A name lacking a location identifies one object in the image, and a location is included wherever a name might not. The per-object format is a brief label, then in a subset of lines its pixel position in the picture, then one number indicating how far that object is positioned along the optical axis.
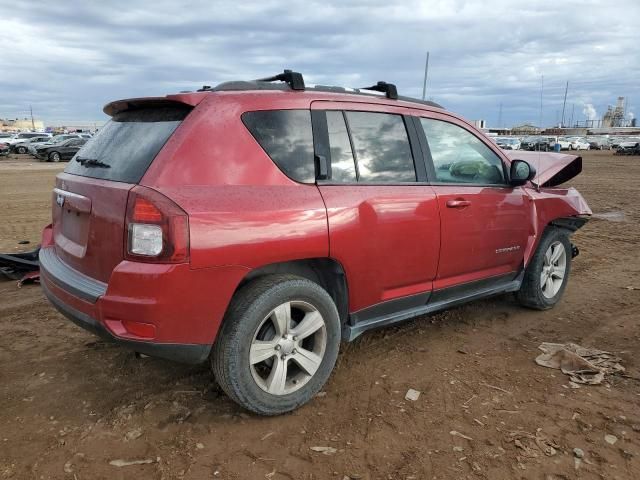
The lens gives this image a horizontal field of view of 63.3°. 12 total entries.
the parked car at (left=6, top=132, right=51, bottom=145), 40.50
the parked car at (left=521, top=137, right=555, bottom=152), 48.22
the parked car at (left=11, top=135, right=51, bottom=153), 37.78
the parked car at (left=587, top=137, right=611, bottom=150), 66.88
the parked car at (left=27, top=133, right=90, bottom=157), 31.13
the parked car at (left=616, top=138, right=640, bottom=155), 47.91
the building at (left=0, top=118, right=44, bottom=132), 132.50
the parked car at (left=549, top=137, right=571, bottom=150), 61.69
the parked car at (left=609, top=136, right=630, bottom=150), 63.99
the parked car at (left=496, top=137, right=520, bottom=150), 45.33
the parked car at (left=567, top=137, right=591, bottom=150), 64.31
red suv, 2.59
